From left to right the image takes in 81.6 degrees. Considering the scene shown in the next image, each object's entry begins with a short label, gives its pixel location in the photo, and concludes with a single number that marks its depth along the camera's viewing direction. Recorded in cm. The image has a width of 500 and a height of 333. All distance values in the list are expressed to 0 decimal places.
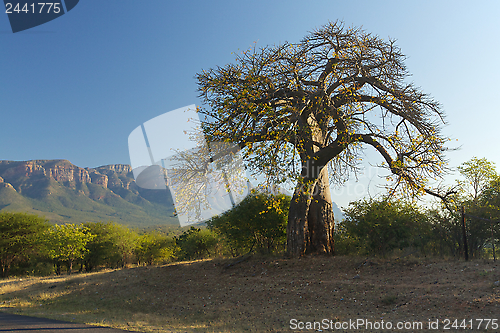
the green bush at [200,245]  2891
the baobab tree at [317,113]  1084
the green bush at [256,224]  1545
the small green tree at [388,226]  1432
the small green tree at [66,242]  2556
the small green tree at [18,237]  2988
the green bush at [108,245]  3047
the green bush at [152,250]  3358
